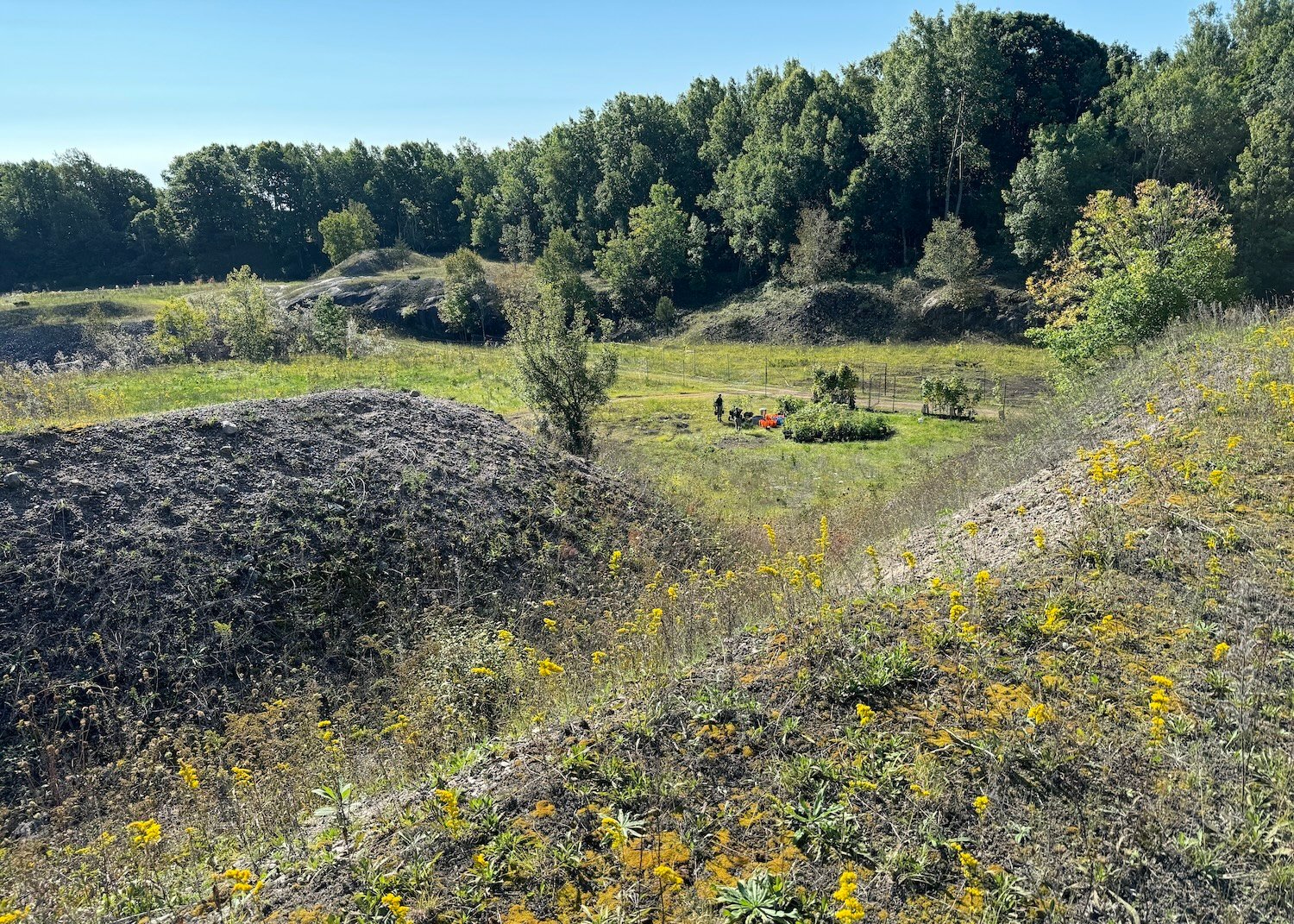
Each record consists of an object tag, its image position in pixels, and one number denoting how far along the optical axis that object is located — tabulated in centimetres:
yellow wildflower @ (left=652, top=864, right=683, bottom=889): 337
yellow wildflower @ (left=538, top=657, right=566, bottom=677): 518
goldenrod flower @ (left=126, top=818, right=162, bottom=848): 406
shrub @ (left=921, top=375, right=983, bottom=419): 2544
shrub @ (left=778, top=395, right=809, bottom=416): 2651
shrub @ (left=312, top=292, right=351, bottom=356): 3231
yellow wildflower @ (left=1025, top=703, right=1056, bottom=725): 416
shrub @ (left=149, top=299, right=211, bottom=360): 3262
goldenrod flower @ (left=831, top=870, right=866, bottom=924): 304
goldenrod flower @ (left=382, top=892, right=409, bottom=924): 349
